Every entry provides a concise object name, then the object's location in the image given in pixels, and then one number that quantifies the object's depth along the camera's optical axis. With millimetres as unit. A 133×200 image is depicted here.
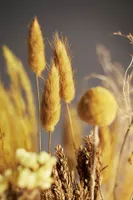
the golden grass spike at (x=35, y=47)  372
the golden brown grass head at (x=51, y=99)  355
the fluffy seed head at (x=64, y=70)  371
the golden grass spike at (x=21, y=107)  395
